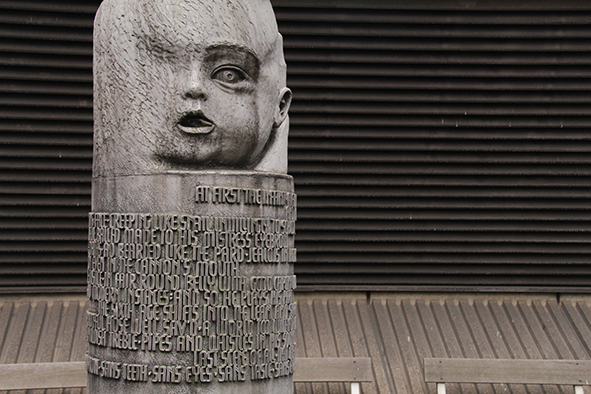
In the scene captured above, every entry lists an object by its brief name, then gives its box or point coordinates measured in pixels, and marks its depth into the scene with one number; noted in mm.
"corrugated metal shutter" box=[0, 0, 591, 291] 6621
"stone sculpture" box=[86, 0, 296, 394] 3531
